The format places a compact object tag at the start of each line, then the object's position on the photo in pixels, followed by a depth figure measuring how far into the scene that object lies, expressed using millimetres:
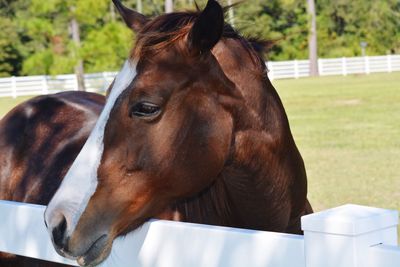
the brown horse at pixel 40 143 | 4387
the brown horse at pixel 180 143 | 2551
